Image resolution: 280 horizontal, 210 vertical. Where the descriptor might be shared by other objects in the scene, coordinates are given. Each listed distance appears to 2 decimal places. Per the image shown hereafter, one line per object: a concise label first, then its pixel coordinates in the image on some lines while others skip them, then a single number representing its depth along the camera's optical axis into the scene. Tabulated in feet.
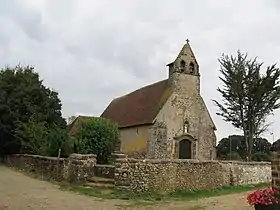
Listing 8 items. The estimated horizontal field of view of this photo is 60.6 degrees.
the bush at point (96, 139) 44.04
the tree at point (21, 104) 61.97
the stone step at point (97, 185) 33.56
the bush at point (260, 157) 69.91
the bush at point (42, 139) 43.82
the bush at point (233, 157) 69.50
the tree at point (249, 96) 66.41
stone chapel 60.95
